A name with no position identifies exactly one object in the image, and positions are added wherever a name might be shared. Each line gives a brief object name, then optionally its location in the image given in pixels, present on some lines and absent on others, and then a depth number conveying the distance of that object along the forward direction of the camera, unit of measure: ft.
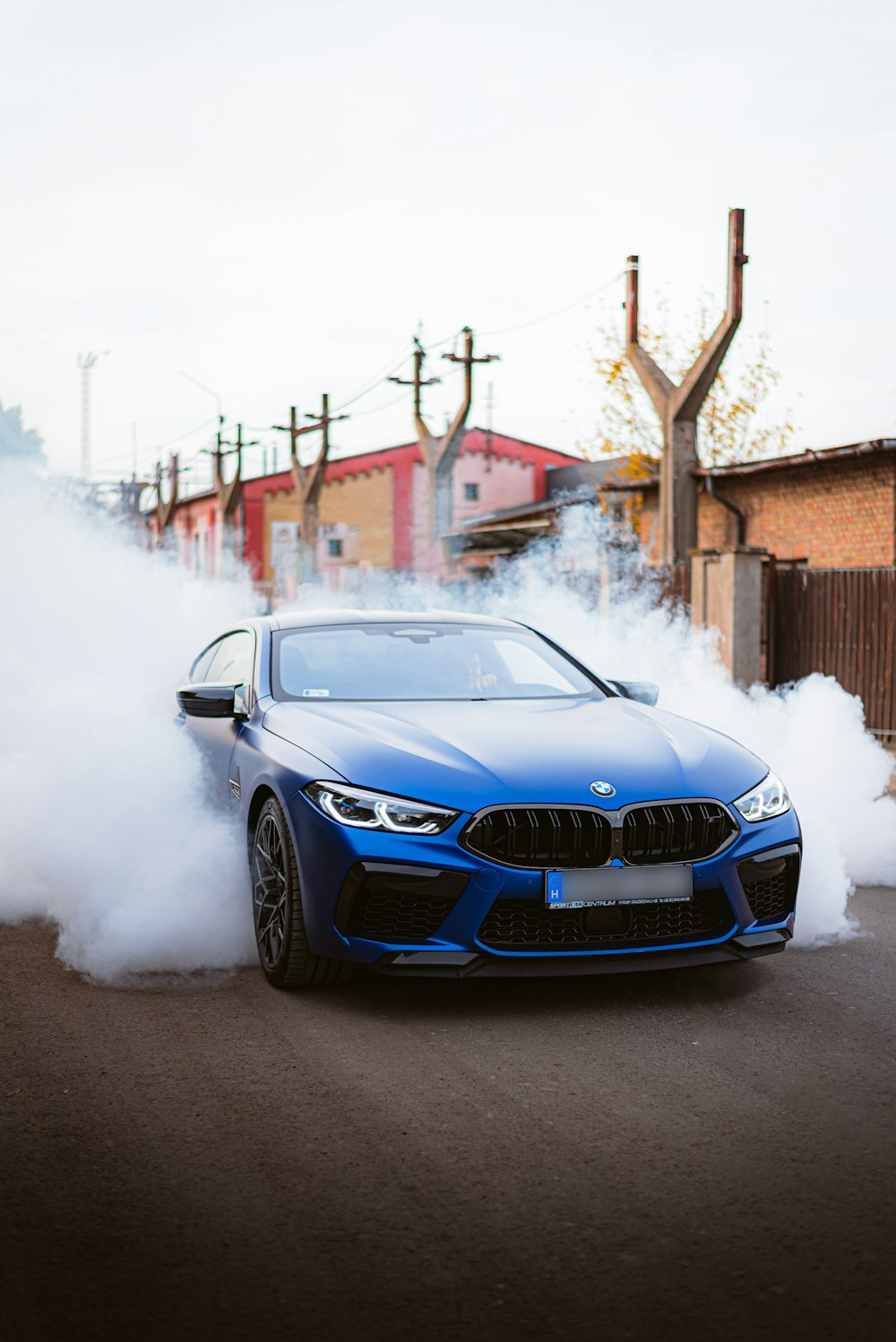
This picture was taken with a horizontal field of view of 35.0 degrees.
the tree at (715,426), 137.49
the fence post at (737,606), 52.31
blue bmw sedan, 15.62
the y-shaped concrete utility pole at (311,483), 159.22
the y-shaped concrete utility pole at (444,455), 123.34
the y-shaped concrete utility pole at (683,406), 67.31
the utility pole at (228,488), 194.59
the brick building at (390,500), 195.72
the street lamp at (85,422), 294.25
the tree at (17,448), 66.54
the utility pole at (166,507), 254.27
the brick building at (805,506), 75.97
